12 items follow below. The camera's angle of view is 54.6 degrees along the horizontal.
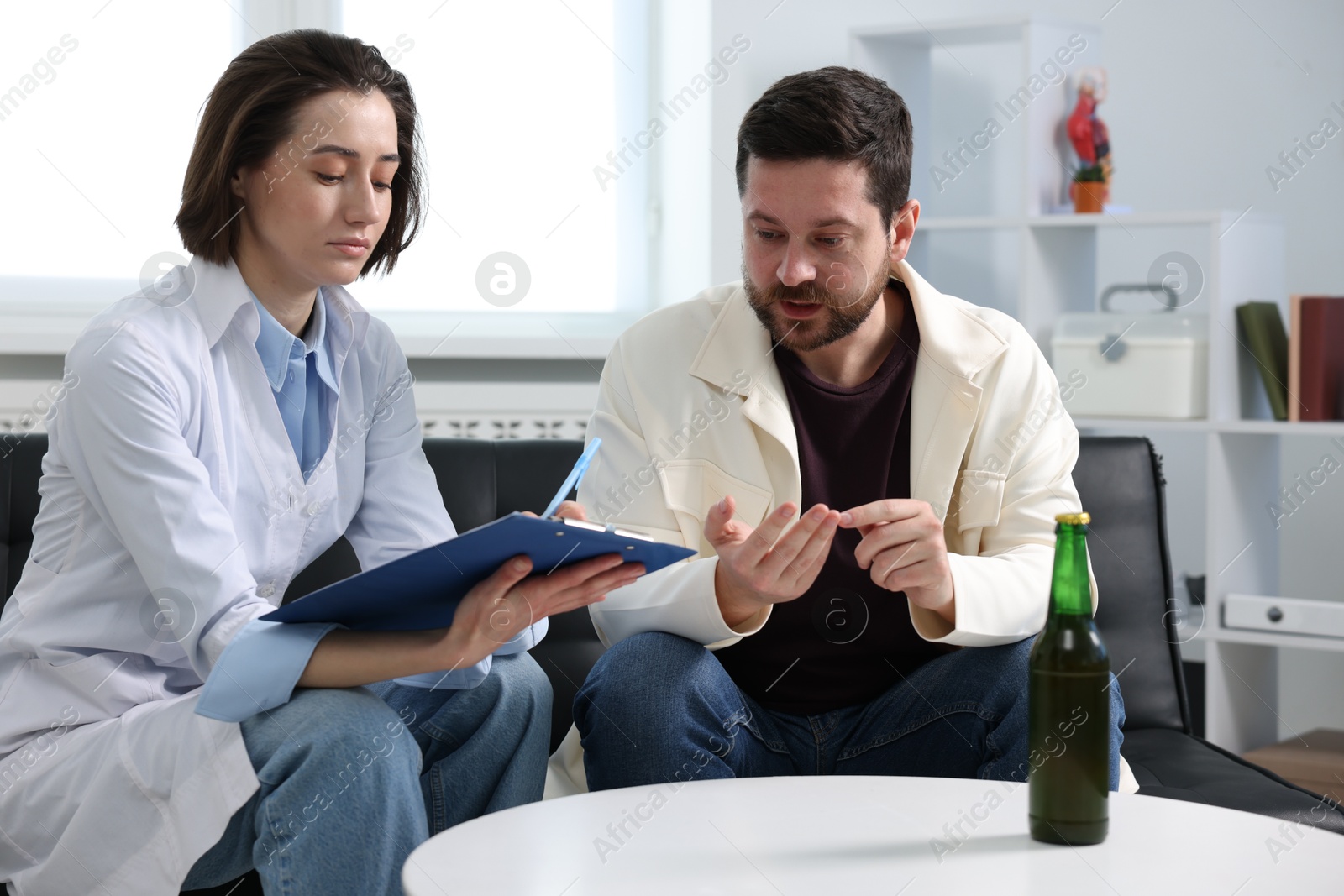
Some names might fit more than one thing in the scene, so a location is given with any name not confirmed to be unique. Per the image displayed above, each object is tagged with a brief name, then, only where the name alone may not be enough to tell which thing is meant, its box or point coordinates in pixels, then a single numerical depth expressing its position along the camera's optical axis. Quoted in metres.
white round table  0.93
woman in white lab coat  1.16
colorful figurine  2.74
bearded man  1.44
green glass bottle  0.99
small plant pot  2.74
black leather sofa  1.82
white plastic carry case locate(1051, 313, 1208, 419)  2.58
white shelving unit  2.58
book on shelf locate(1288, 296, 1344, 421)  2.50
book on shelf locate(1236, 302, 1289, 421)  2.56
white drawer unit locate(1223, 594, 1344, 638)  2.45
